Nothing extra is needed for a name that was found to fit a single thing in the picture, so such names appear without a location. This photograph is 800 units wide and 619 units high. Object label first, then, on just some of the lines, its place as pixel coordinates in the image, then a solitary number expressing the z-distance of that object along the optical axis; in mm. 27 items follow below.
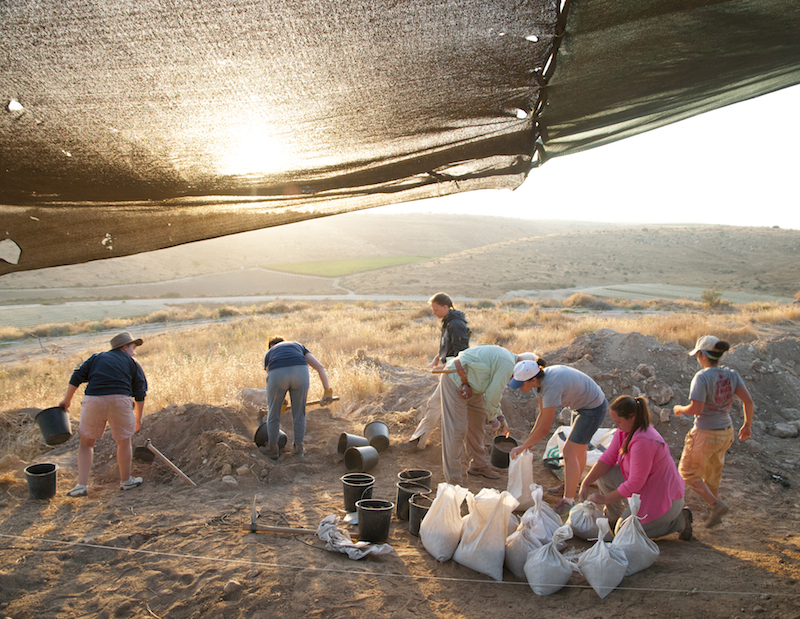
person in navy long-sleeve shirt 4871
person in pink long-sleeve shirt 3617
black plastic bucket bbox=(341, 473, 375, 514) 4555
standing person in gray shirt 4227
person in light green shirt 4738
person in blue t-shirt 5562
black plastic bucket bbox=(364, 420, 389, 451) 6379
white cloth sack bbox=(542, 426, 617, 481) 5578
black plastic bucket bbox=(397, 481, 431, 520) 4520
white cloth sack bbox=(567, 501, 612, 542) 3936
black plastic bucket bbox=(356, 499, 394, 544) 3938
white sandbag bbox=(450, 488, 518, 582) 3496
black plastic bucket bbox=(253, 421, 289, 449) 6262
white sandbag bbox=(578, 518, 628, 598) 3174
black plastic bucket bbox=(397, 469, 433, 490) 4980
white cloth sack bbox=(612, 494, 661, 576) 3348
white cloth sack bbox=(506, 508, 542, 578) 3498
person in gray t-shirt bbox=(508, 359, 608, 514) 4160
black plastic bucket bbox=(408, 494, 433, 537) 4173
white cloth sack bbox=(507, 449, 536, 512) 4586
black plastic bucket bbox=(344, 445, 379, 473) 5781
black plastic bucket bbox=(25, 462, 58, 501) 4848
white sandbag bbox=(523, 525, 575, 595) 3250
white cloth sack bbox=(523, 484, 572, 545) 3543
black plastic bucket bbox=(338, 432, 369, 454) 6154
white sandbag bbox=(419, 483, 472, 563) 3711
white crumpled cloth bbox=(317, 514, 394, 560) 3771
